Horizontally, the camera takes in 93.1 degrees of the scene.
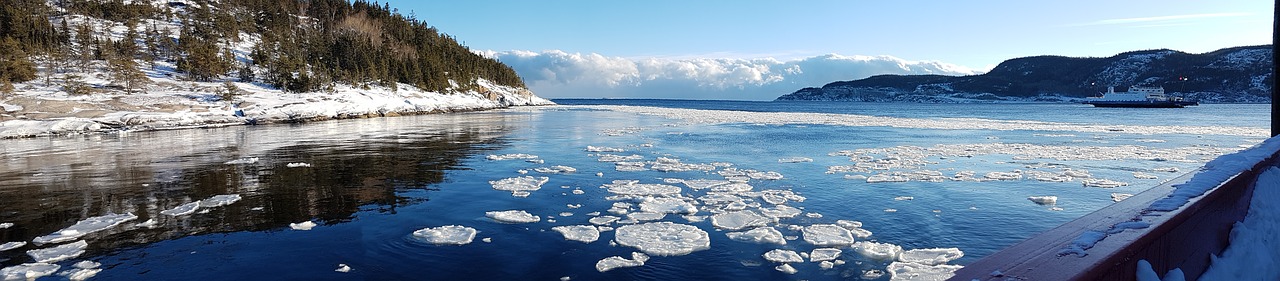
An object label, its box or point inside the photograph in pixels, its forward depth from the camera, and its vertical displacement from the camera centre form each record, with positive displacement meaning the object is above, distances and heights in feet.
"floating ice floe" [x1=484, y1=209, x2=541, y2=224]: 28.66 -5.10
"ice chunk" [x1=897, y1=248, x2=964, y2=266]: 21.11 -5.17
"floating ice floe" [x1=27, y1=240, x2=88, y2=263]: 21.85 -5.24
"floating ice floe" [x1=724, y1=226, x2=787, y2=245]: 24.45 -5.15
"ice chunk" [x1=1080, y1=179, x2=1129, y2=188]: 38.68 -4.67
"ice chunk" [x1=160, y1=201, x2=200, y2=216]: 30.45 -5.05
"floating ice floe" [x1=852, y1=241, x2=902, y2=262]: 21.79 -5.15
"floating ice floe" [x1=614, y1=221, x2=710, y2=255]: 23.14 -5.17
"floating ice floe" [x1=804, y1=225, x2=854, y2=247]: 23.91 -5.12
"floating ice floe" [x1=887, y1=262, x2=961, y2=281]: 19.29 -5.23
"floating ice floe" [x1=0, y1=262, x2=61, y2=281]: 19.85 -5.33
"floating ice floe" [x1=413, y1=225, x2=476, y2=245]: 24.41 -5.17
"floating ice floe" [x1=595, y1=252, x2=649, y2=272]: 20.71 -5.28
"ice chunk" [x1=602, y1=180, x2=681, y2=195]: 36.99 -4.89
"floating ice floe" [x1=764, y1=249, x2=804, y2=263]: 21.54 -5.23
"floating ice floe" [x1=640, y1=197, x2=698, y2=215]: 30.96 -5.00
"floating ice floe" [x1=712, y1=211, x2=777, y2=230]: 27.30 -5.06
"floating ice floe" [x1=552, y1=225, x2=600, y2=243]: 25.07 -5.19
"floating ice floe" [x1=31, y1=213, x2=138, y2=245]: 24.80 -5.10
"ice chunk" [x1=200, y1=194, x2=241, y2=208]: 33.01 -4.98
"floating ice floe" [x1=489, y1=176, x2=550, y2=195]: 38.91 -4.89
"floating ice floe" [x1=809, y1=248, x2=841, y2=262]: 21.67 -5.21
